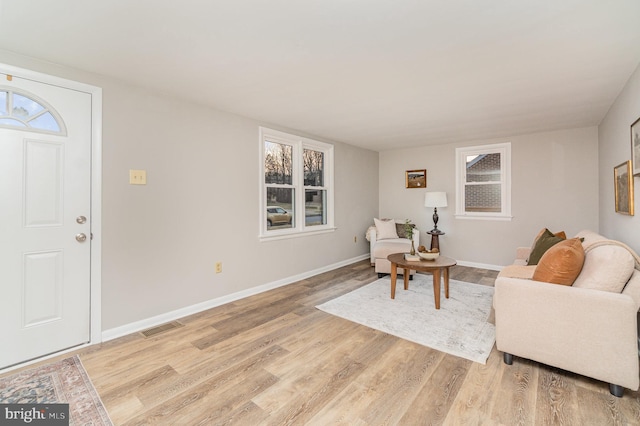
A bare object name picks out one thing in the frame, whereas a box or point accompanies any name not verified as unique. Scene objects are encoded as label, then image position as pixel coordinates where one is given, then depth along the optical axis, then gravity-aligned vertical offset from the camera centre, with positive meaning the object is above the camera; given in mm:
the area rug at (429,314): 2447 -1030
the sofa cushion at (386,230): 5219 -272
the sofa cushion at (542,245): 2910 -314
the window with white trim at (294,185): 3957 +454
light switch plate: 2660 +359
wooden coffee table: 3174 -579
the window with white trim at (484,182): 4805 +561
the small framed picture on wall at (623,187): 2539 +248
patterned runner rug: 1630 -1100
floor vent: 2623 -1057
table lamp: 5047 +272
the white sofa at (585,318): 1721 -670
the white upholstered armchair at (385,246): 4422 -503
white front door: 2111 -19
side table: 5191 -402
